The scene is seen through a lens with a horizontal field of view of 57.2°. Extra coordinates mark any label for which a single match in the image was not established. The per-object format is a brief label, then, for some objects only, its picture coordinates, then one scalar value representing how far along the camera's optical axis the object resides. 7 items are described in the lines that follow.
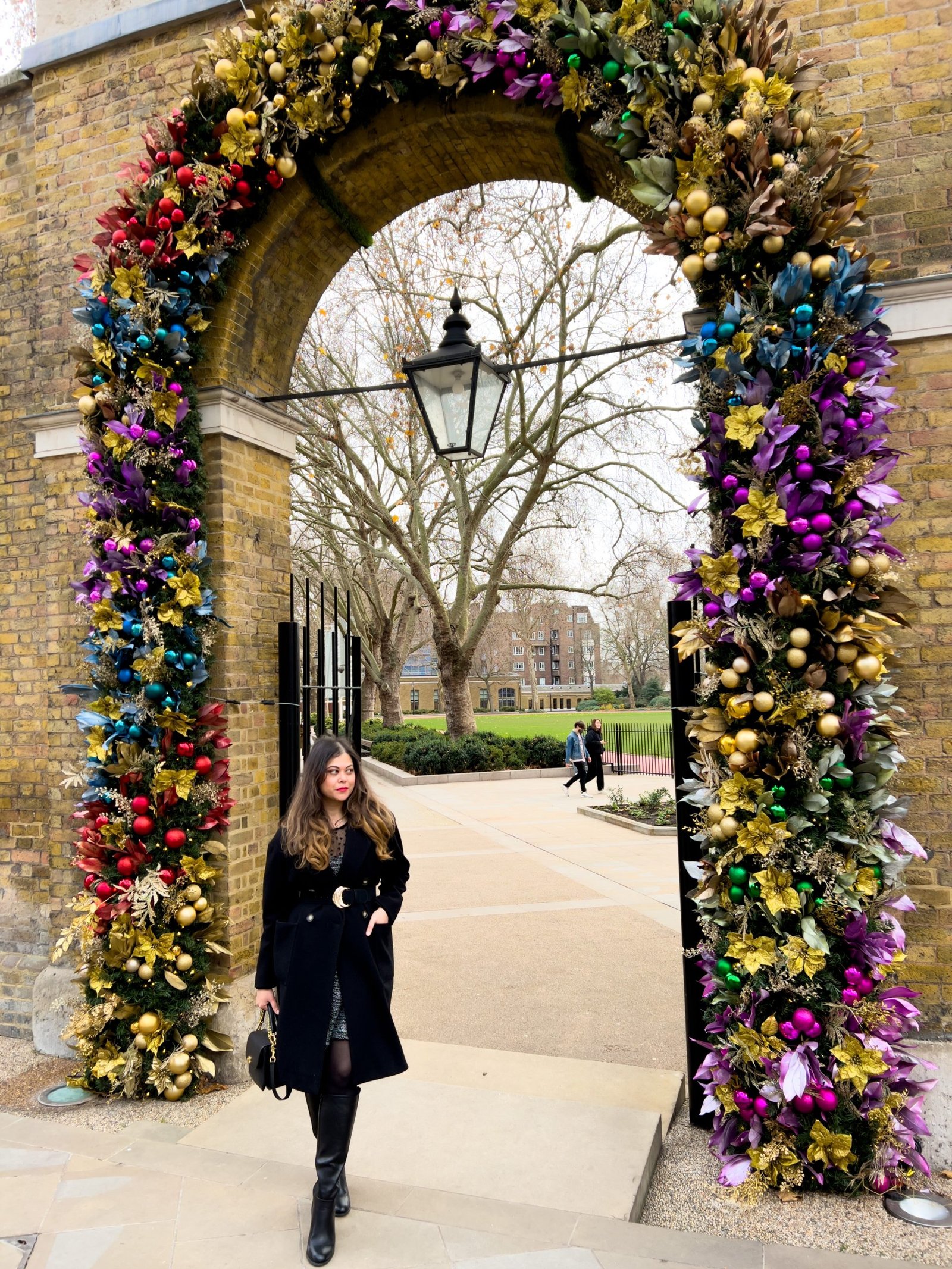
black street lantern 4.38
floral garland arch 3.41
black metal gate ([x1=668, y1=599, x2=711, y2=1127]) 4.05
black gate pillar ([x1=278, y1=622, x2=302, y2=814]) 4.95
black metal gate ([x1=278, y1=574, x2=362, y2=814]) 4.96
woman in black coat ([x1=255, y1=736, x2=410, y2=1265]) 2.95
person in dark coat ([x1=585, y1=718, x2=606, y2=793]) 18.00
